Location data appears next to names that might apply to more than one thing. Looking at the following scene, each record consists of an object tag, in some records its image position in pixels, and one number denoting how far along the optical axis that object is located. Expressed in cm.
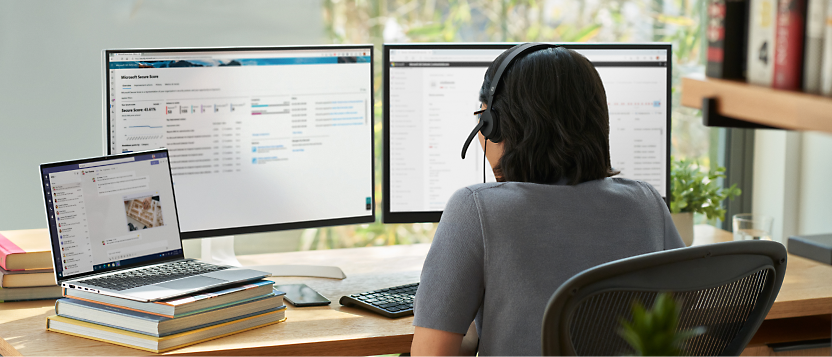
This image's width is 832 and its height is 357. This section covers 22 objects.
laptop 362
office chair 321
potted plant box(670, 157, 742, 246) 422
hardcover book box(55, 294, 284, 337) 350
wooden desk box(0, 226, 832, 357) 353
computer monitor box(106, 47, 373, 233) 389
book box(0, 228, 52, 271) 374
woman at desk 341
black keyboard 369
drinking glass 423
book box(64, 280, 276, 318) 351
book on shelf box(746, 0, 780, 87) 266
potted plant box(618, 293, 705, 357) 135
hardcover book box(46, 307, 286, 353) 350
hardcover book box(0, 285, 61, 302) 376
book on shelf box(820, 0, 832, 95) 243
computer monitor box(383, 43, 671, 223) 404
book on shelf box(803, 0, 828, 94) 248
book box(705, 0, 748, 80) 284
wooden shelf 233
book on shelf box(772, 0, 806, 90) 255
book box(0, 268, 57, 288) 375
